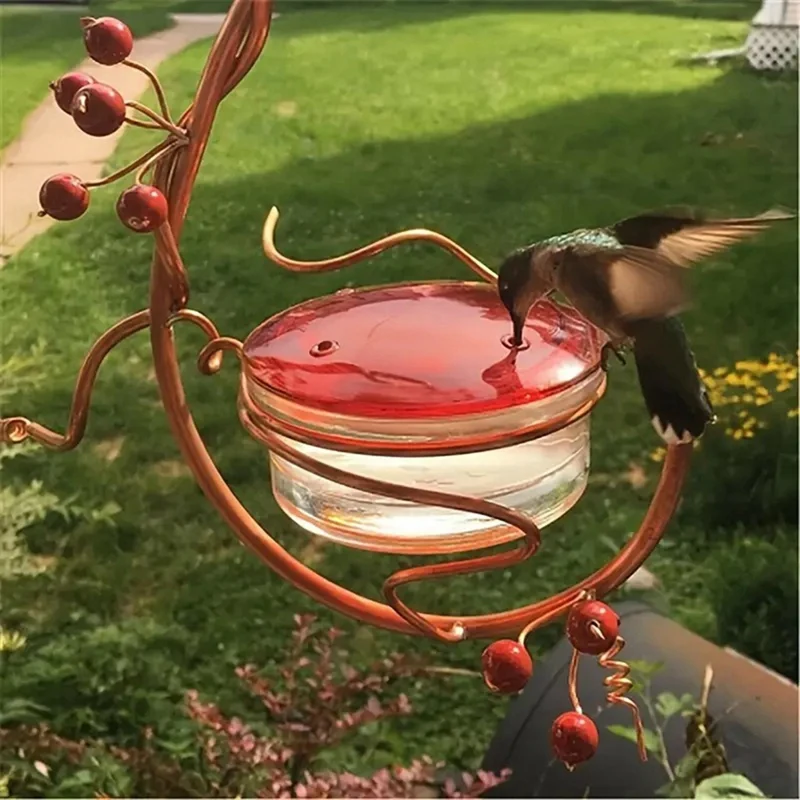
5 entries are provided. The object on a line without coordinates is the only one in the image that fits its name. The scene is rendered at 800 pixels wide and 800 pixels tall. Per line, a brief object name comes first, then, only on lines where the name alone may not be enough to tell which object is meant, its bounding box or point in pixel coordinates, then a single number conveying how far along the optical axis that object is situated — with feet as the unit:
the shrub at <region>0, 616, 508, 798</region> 3.38
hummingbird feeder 1.35
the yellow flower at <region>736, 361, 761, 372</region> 4.69
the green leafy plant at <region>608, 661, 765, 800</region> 3.02
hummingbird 1.30
